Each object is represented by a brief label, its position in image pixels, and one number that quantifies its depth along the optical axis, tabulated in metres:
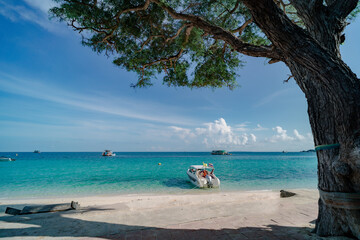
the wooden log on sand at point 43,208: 5.91
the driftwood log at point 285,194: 8.28
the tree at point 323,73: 2.28
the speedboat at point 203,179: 15.16
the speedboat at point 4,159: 57.66
